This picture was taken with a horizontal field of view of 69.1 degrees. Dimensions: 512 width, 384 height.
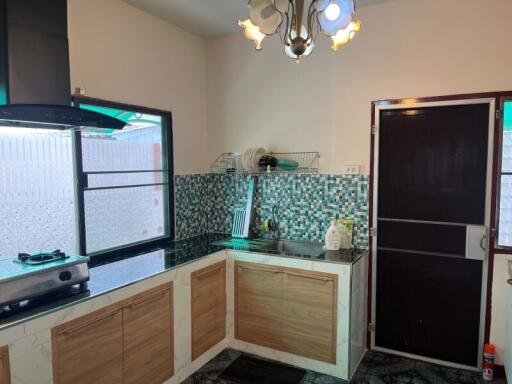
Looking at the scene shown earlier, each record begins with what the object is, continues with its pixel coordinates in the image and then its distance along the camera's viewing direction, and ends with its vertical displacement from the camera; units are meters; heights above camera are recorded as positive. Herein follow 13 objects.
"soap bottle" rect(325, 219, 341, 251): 2.86 -0.53
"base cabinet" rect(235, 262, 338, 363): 2.59 -1.03
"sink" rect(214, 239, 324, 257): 2.93 -0.63
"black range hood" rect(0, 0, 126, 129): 1.73 +0.50
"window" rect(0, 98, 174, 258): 2.18 -0.11
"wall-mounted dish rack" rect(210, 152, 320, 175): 3.14 +0.06
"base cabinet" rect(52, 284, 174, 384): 1.81 -0.95
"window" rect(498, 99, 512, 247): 2.49 -0.10
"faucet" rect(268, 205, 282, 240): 3.29 -0.50
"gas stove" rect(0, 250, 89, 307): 1.65 -0.50
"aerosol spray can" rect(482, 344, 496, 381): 2.53 -1.32
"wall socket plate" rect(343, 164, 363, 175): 2.92 +0.00
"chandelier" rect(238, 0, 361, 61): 1.47 +0.61
